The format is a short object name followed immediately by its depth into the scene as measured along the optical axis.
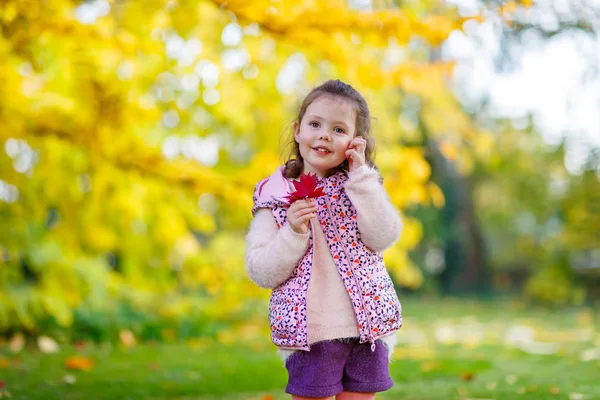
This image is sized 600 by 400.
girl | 2.08
